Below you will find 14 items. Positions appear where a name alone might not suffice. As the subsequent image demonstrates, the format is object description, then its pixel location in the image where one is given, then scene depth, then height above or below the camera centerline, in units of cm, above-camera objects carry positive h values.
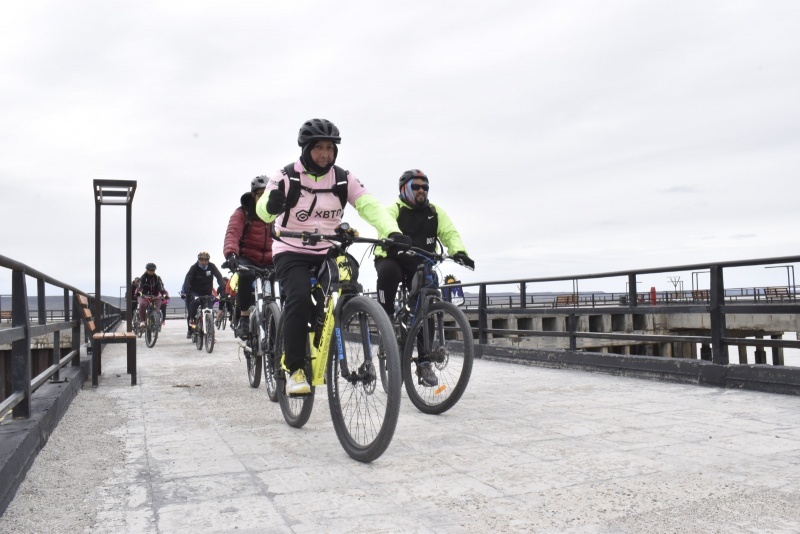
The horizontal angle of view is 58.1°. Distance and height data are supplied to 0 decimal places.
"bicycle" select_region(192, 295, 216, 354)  1320 -35
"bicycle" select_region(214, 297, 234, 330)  2171 -43
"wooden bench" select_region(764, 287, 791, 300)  3477 -14
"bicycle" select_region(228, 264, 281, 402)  609 -20
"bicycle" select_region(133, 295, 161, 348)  1526 -37
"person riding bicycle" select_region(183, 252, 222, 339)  1490 +50
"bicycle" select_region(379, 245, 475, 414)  533 -32
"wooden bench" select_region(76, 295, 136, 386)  785 -33
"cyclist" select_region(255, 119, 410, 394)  469 +60
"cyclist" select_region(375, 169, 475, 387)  625 +61
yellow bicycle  378 -32
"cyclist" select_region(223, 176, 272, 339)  729 +73
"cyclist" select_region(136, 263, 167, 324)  1655 +50
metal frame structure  856 +130
